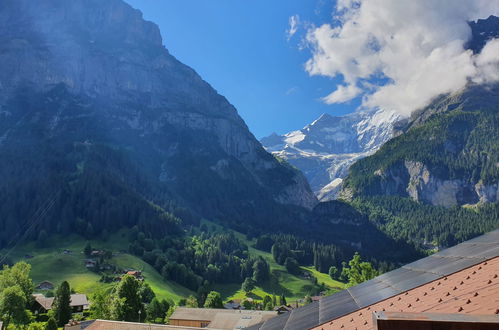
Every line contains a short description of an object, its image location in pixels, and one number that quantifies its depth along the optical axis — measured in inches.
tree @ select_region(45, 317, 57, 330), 3034.0
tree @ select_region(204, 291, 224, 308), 5359.3
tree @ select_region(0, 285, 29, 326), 3114.9
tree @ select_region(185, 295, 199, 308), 5231.3
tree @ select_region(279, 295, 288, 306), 6766.7
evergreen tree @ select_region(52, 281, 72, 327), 3599.9
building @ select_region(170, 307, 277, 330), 3385.8
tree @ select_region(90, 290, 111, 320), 3432.6
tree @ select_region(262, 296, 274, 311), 5957.7
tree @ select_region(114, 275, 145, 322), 3211.1
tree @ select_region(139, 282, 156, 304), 5520.2
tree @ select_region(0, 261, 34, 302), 3767.2
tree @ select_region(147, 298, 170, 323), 4442.2
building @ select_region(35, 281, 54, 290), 6028.5
